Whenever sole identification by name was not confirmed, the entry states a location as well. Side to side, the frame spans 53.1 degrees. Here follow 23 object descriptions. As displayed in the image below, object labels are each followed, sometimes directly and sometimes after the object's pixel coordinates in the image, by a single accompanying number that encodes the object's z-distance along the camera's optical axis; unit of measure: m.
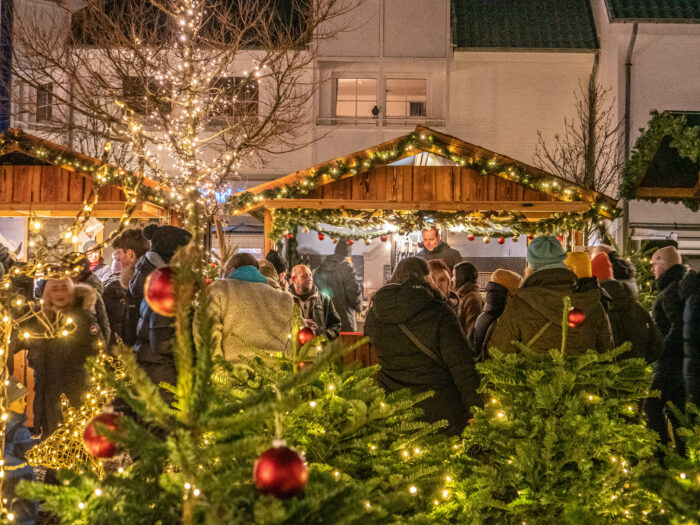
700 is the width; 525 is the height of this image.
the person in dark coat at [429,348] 4.90
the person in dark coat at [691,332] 6.75
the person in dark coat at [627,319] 6.24
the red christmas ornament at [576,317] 4.47
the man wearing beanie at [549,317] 4.95
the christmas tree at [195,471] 1.70
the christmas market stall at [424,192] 10.99
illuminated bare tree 13.65
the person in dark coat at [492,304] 6.24
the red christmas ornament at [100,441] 1.90
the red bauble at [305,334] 4.39
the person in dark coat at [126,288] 6.59
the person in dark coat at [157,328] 5.55
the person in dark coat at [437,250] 11.66
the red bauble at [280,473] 1.64
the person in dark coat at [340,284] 11.64
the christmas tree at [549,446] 3.82
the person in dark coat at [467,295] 7.26
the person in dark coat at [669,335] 7.08
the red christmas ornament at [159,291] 2.04
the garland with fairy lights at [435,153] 10.88
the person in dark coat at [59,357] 6.60
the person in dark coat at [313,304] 9.11
